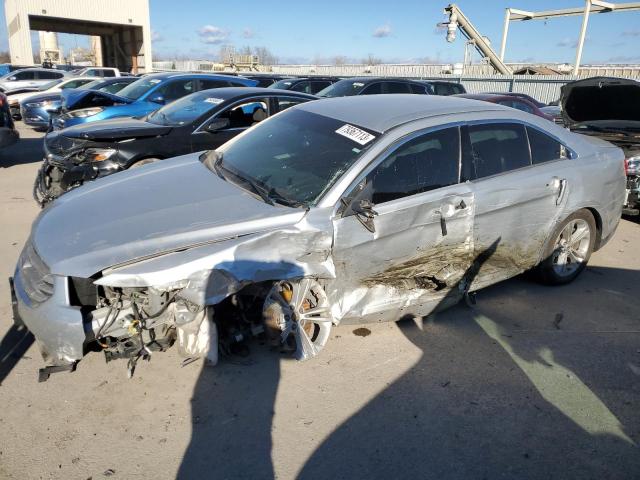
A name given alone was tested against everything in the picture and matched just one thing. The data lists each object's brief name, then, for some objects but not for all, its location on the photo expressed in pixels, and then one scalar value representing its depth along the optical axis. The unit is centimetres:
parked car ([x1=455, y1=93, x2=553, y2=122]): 944
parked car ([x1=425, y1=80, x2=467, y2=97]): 1378
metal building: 3167
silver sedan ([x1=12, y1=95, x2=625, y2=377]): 262
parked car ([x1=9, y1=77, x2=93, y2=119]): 1422
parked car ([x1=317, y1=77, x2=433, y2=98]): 1078
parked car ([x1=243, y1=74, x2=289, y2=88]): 1498
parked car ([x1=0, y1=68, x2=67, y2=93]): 1659
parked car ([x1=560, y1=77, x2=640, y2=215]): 592
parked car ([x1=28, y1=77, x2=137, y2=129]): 1207
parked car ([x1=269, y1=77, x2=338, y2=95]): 1290
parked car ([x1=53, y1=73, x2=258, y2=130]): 809
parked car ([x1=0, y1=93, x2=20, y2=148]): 844
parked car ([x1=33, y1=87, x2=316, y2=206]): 537
